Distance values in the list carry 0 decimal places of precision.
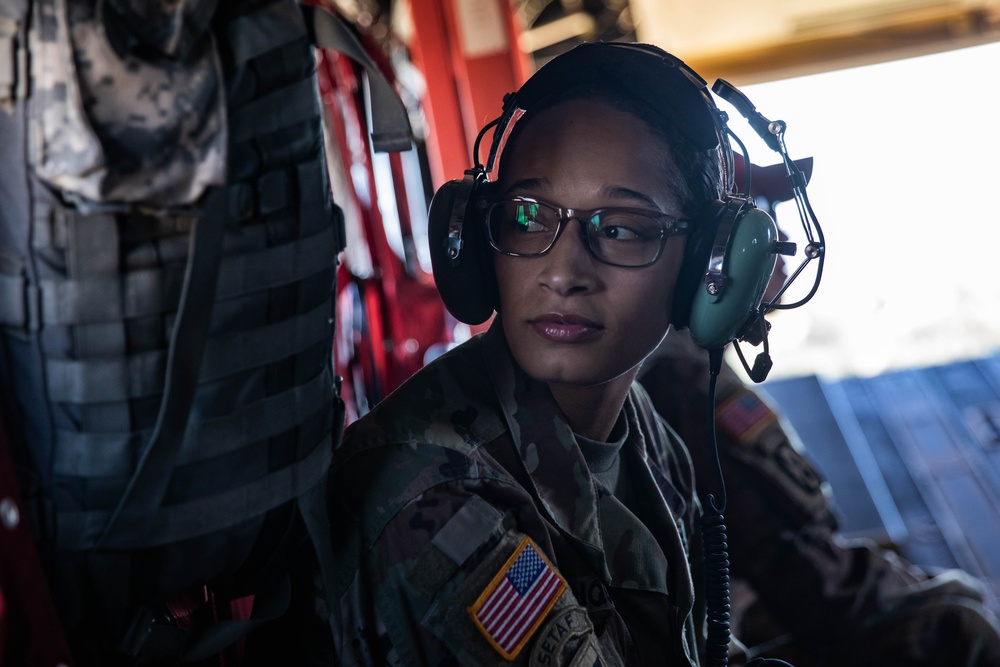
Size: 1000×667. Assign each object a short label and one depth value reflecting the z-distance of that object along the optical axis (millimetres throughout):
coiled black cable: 1095
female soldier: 861
